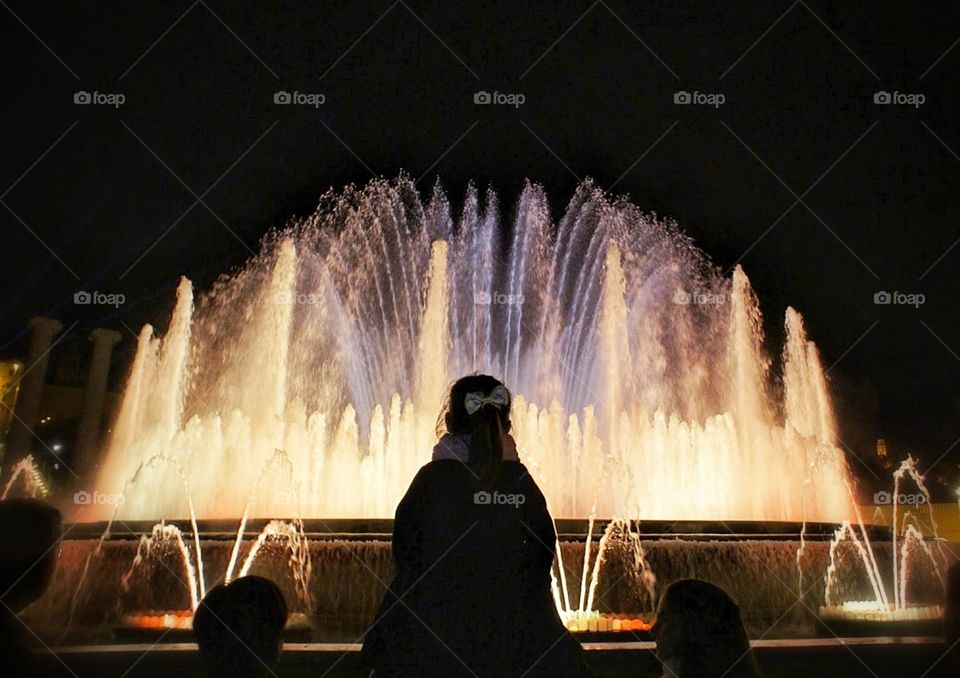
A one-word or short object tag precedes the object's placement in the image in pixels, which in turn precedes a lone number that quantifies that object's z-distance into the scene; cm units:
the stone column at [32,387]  3766
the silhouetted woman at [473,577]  277
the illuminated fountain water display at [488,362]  1566
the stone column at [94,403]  3809
